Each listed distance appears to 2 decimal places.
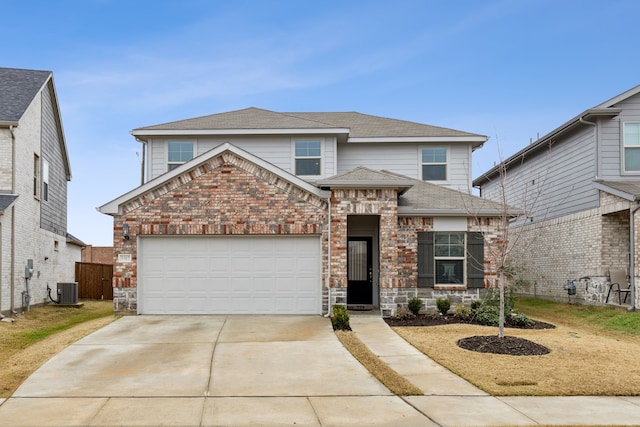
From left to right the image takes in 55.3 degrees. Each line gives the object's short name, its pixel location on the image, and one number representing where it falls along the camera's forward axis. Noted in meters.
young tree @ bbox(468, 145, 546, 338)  13.12
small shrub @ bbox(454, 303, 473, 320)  16.58
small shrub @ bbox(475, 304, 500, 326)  15.82
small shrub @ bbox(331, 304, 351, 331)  14.55
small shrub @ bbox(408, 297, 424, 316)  16.80
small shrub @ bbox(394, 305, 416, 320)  16.69
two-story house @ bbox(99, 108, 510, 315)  16.66
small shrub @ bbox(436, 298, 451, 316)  16.92
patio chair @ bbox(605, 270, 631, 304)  18.73
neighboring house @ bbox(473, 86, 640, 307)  19.12
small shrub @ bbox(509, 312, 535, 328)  15.88
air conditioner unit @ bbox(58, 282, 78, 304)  22.41
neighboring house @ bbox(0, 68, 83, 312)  18.38
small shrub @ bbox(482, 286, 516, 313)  16.69
